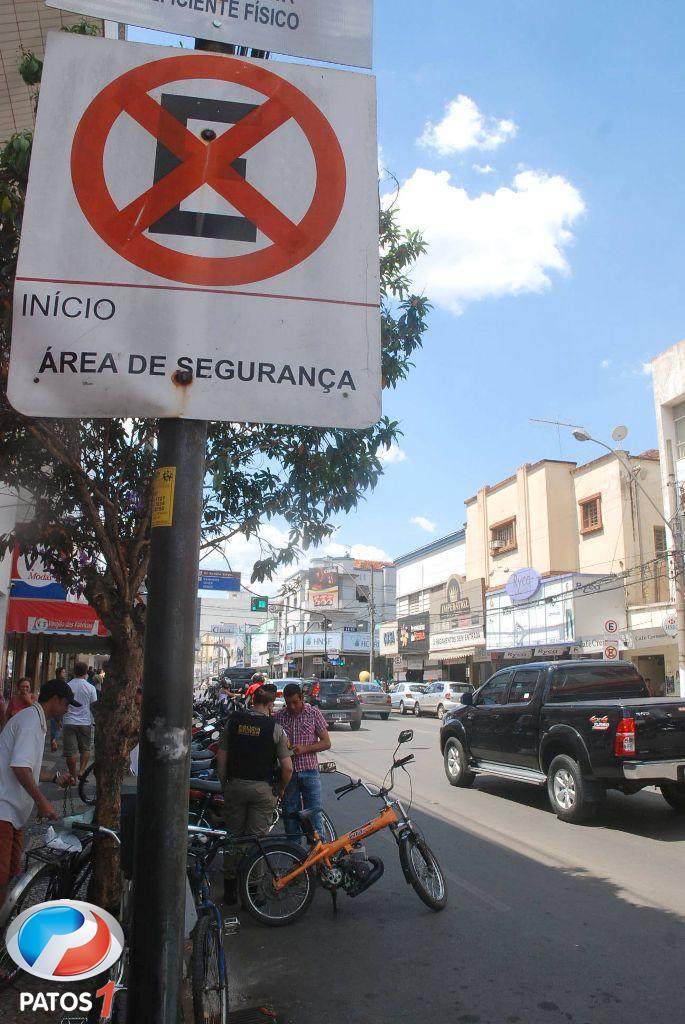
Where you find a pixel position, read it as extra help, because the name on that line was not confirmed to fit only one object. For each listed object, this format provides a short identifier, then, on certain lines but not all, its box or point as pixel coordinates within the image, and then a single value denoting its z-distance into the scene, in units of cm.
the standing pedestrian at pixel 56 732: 1429
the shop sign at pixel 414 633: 4875
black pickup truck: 944
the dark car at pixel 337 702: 2594
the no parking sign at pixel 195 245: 205
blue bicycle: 412
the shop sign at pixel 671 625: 2275
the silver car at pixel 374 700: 3253
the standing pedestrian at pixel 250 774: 683
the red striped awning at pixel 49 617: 1467
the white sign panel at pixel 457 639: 4082
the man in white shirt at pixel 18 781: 484
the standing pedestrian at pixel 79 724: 1329
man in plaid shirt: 807
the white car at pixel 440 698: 3347
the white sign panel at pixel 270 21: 231
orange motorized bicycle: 637
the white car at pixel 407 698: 3728
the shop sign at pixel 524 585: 3500
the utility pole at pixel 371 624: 4891
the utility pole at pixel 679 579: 2144
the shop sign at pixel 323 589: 7781
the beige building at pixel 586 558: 3073
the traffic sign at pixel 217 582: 2097
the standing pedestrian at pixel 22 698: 820
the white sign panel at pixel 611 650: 2211
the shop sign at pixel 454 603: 4328
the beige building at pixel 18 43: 1039
